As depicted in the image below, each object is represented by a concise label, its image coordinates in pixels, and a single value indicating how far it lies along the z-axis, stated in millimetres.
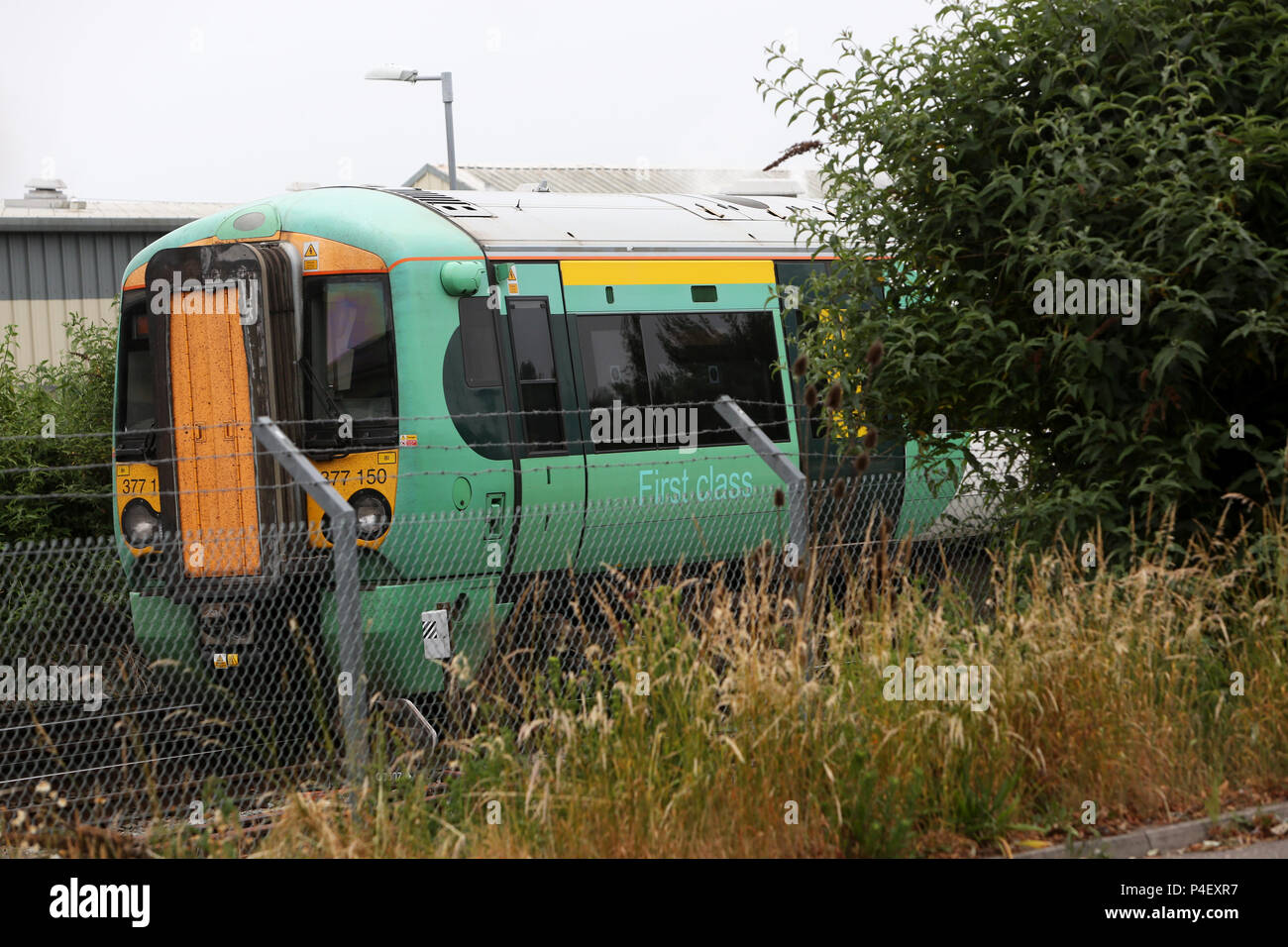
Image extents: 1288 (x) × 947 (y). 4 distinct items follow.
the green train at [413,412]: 17828
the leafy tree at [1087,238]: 15148
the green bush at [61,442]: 24453
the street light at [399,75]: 42156
